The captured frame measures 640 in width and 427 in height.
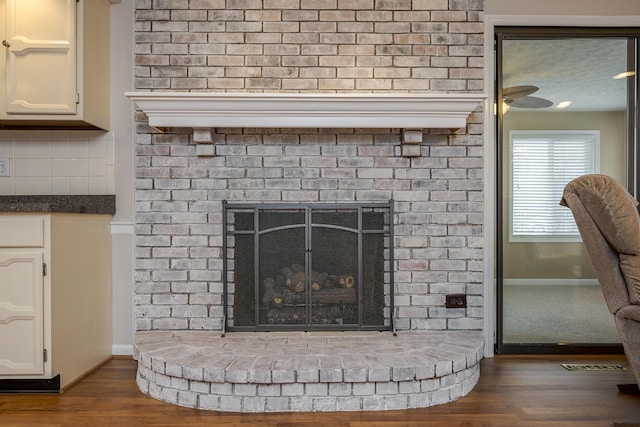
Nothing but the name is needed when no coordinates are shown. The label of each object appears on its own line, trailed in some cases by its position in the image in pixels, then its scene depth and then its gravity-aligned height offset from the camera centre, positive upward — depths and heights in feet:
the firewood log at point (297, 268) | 8.61 -0.96
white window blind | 9.34 +0.69
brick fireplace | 8.75 +1.10
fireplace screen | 8.57 -0.91
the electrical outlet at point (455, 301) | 8.81 -1.58
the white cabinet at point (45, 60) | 7.97 +2.52
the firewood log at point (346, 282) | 8.66 -1.21
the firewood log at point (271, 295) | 8.60 -1.44
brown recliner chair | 6.20 -0.37
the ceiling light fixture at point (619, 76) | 9.44 +2.68
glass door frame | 9.21 +0.95
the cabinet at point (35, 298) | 7.07 -1.25
